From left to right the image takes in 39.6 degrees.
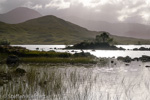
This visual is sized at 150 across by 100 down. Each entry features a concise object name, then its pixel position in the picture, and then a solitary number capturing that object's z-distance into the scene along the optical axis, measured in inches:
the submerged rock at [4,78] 843.3
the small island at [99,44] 6638.8
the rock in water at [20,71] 1061.9
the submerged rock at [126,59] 2440.5
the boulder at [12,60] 1797.5
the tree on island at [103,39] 6612.2
